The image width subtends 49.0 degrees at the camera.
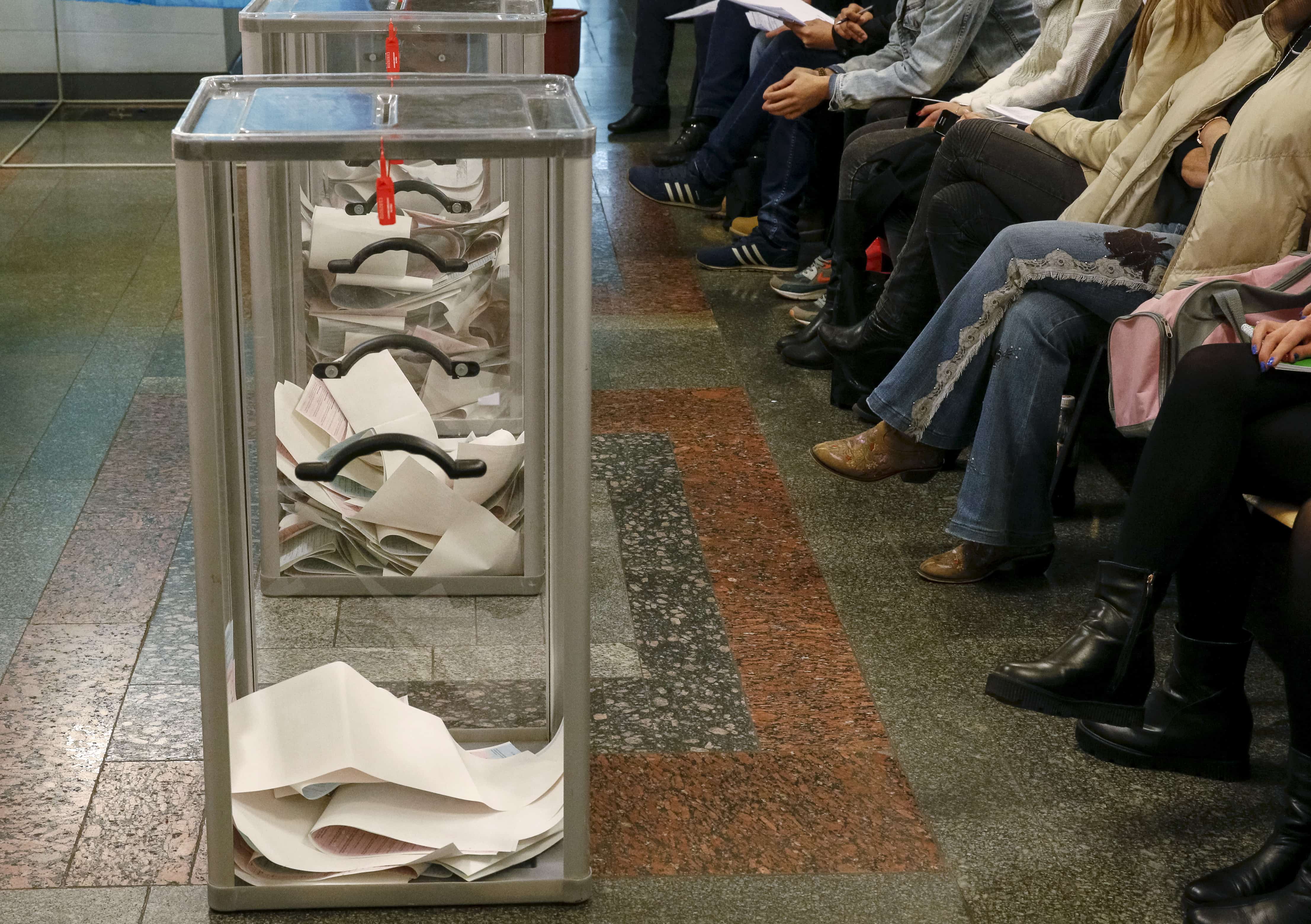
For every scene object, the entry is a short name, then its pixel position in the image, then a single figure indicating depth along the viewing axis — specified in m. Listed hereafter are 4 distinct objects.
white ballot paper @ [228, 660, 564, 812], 1.77
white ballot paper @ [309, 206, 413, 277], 1.86
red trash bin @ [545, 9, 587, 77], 5.45
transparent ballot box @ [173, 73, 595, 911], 1.60
